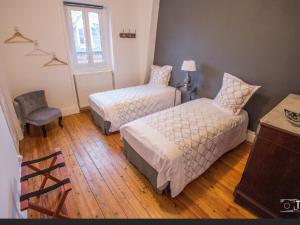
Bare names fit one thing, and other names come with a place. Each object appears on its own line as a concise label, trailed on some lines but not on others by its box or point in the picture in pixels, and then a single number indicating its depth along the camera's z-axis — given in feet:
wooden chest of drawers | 3.92
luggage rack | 3.91
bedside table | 10.31
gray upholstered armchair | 8.15
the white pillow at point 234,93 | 6.97
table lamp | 8.90
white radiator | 10.85
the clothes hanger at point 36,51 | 8.79
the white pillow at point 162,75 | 11.18
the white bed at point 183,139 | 5.13
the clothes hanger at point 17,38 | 8.12
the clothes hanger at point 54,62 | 9.45
